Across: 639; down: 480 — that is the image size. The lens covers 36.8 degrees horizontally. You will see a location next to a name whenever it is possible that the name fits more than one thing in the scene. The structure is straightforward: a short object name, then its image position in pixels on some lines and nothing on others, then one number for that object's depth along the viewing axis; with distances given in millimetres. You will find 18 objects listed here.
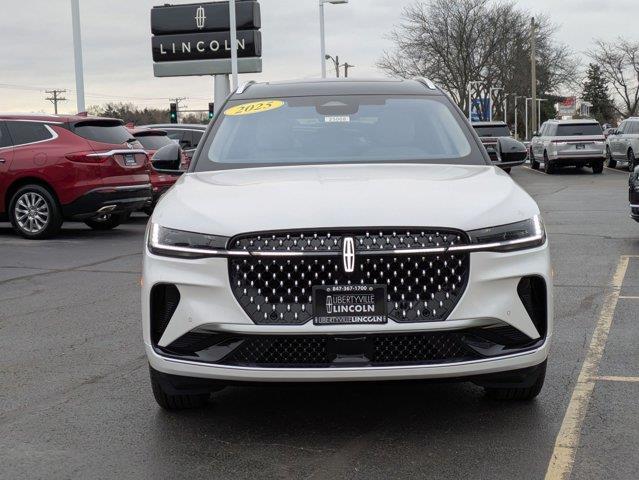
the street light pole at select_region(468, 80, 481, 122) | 61812
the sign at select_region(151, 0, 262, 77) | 37469
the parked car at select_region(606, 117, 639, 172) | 28891
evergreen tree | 111938
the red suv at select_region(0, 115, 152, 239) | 13695
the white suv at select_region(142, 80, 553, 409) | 4023
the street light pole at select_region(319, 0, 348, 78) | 34500
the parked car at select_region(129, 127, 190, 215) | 16578
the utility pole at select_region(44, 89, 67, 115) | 113625
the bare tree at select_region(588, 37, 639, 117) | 73812
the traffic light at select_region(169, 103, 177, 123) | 47438
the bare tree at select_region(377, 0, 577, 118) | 60938
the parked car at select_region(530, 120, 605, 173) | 30750
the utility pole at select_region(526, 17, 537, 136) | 57969
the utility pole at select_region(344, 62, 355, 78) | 82775
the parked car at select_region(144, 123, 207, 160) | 19172
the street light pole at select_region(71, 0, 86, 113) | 22672
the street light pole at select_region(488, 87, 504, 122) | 67562
